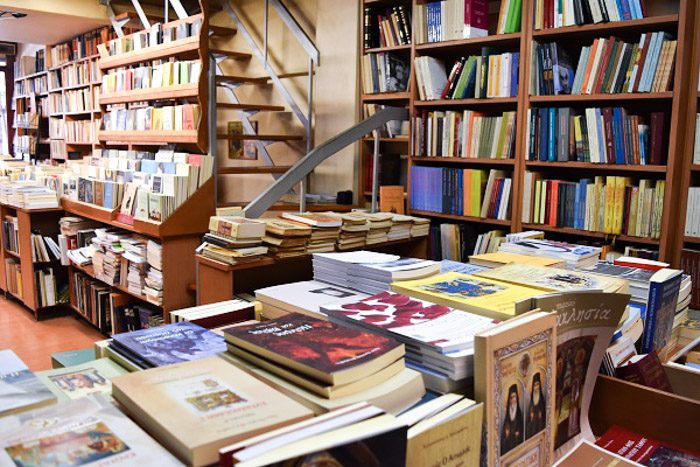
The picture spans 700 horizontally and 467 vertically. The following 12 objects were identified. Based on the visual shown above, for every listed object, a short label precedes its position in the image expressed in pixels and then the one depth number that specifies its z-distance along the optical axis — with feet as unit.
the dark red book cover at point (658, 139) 9.31
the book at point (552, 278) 4.96
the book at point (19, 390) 2.95
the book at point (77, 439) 2.48
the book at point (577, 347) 4.02
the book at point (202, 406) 2.57
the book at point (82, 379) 3.41
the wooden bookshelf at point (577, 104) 9.07
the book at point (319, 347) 3.08
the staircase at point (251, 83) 15.03
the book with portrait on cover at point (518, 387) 3.32
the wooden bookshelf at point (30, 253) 15.55
